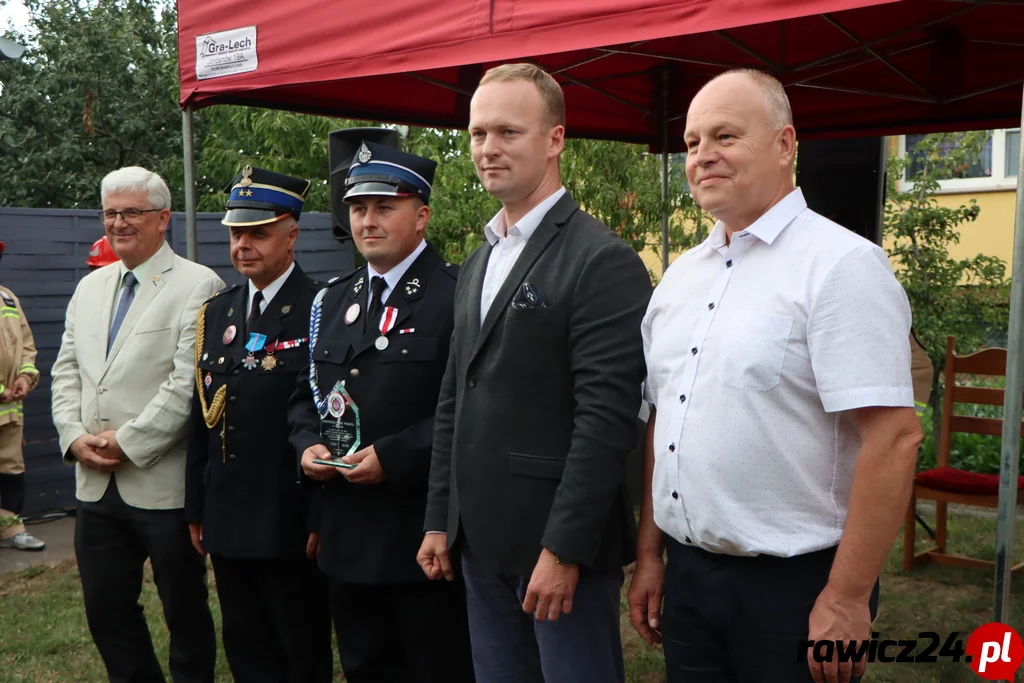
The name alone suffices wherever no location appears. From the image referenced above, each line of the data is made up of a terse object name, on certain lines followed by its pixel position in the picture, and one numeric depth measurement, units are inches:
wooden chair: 198.2
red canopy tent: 124.2
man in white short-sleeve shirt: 70.5
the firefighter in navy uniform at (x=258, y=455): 124.8
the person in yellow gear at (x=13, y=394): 228.8
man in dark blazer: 86.0
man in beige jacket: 133.0
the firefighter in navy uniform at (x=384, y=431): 112.6
